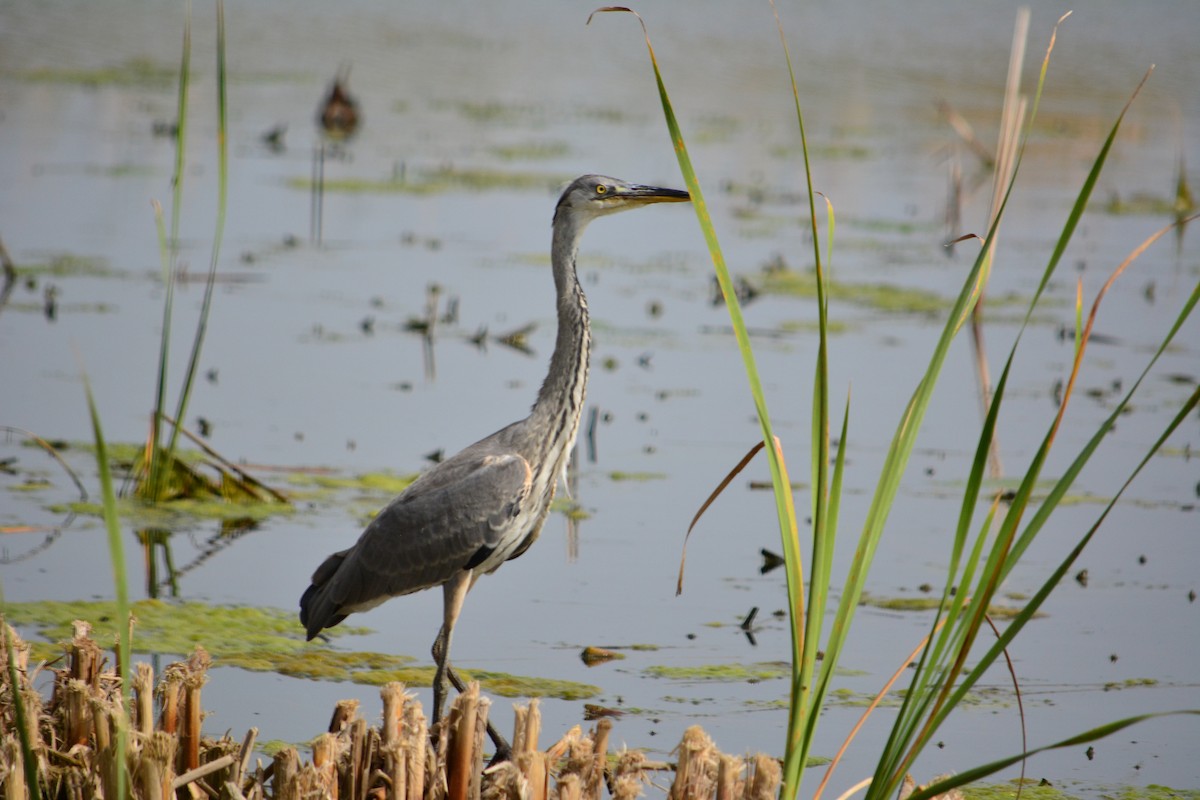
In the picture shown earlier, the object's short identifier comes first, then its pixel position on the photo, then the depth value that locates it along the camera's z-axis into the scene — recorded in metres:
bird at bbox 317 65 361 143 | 38.22
